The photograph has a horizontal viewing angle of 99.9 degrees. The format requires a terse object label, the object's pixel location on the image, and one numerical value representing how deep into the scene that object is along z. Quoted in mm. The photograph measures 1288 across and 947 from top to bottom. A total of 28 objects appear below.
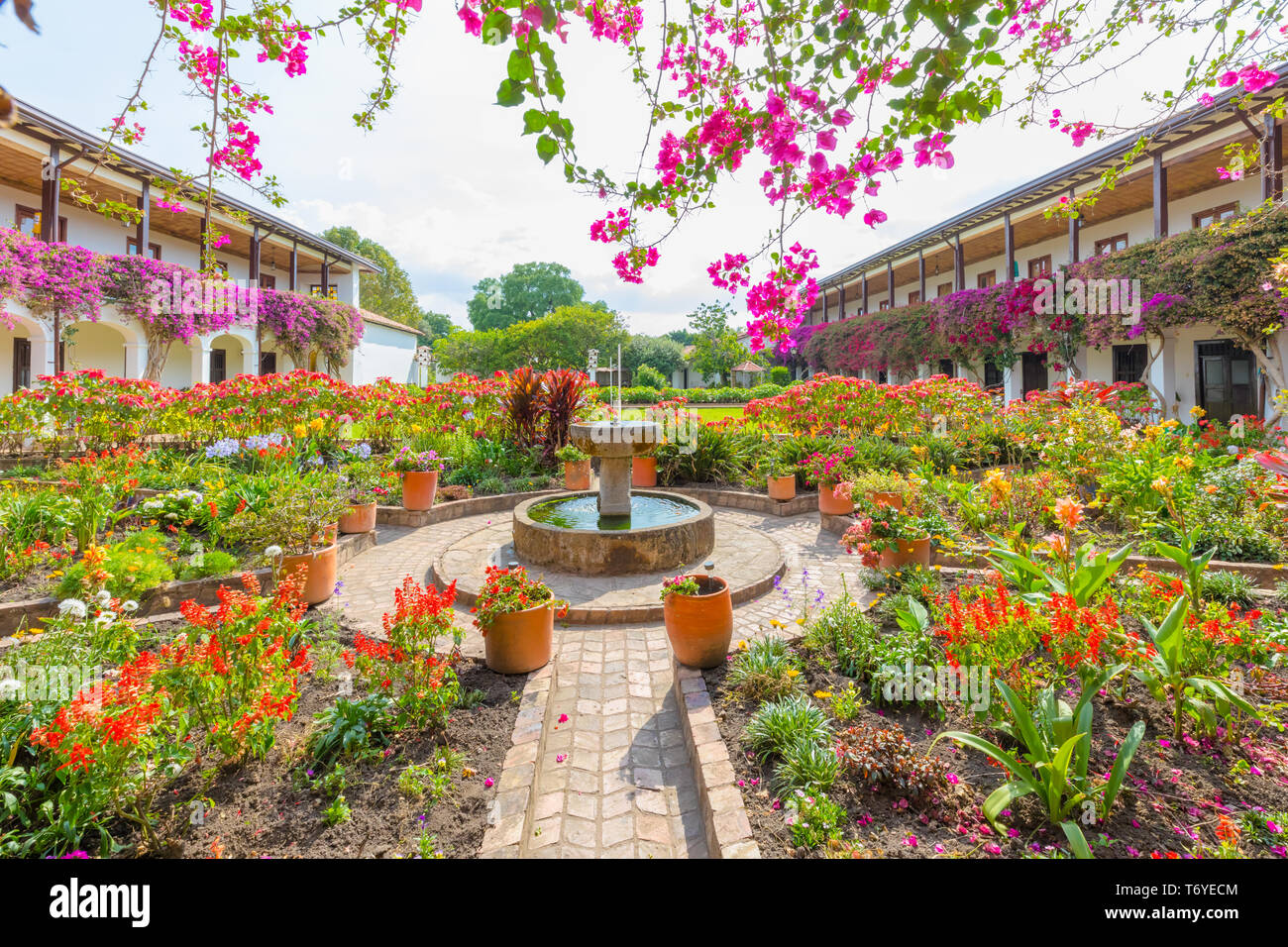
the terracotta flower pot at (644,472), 9234
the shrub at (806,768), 2234
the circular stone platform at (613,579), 4406
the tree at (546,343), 32156
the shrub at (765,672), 2945
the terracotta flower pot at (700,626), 3271
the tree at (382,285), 35938
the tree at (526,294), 50469
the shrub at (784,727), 2504
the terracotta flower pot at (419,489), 7371
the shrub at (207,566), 4336
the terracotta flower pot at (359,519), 6344
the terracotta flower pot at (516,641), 3275
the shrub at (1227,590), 3693
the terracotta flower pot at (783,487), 8159
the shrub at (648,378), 37531
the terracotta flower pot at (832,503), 7439
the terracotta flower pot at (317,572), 4312
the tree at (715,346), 38656
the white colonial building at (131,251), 12164
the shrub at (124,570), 3456
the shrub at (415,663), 2625
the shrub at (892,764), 2158
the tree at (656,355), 40688
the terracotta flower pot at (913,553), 4691
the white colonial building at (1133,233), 12148
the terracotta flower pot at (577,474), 8859
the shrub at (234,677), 2236
